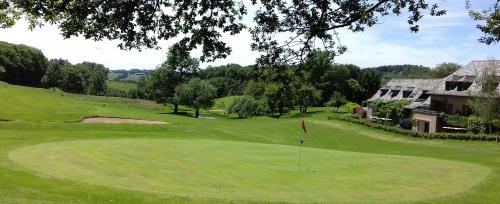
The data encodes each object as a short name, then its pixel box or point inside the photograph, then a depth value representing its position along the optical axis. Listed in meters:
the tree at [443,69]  130.75
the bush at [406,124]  65.04
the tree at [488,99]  48.16
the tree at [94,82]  160.77
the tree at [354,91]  113.31
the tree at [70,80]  142.25
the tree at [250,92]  103.03
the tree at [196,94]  89.25
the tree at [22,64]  117.88
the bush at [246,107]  94.44
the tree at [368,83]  119.75
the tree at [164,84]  87.62
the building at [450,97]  56.48
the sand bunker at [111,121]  46.56
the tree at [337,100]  99.25
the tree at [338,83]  110.57
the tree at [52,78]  143.25
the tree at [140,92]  149.41
